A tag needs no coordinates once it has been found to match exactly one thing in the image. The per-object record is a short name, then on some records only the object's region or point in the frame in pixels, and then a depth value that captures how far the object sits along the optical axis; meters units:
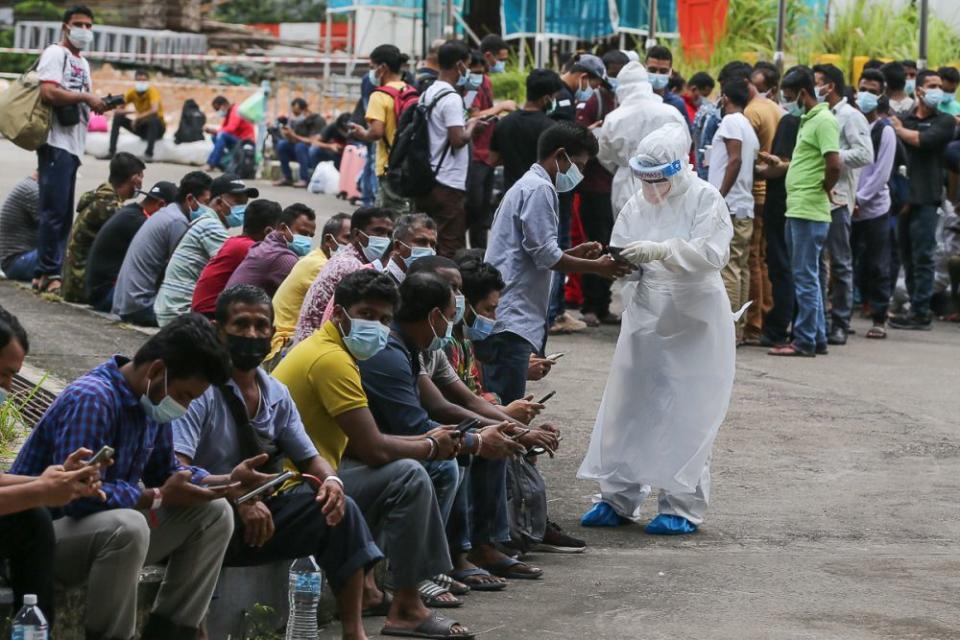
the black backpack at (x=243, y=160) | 38.07
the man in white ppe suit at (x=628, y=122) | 18.35
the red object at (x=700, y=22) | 30.28
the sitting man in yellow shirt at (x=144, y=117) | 37.60
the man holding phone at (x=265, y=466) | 8.92
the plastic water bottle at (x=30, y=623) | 7.26
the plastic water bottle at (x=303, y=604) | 8.83
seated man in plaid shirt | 7.93
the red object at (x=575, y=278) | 20.27
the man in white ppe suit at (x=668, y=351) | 12.15
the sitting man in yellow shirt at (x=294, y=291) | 13.41
